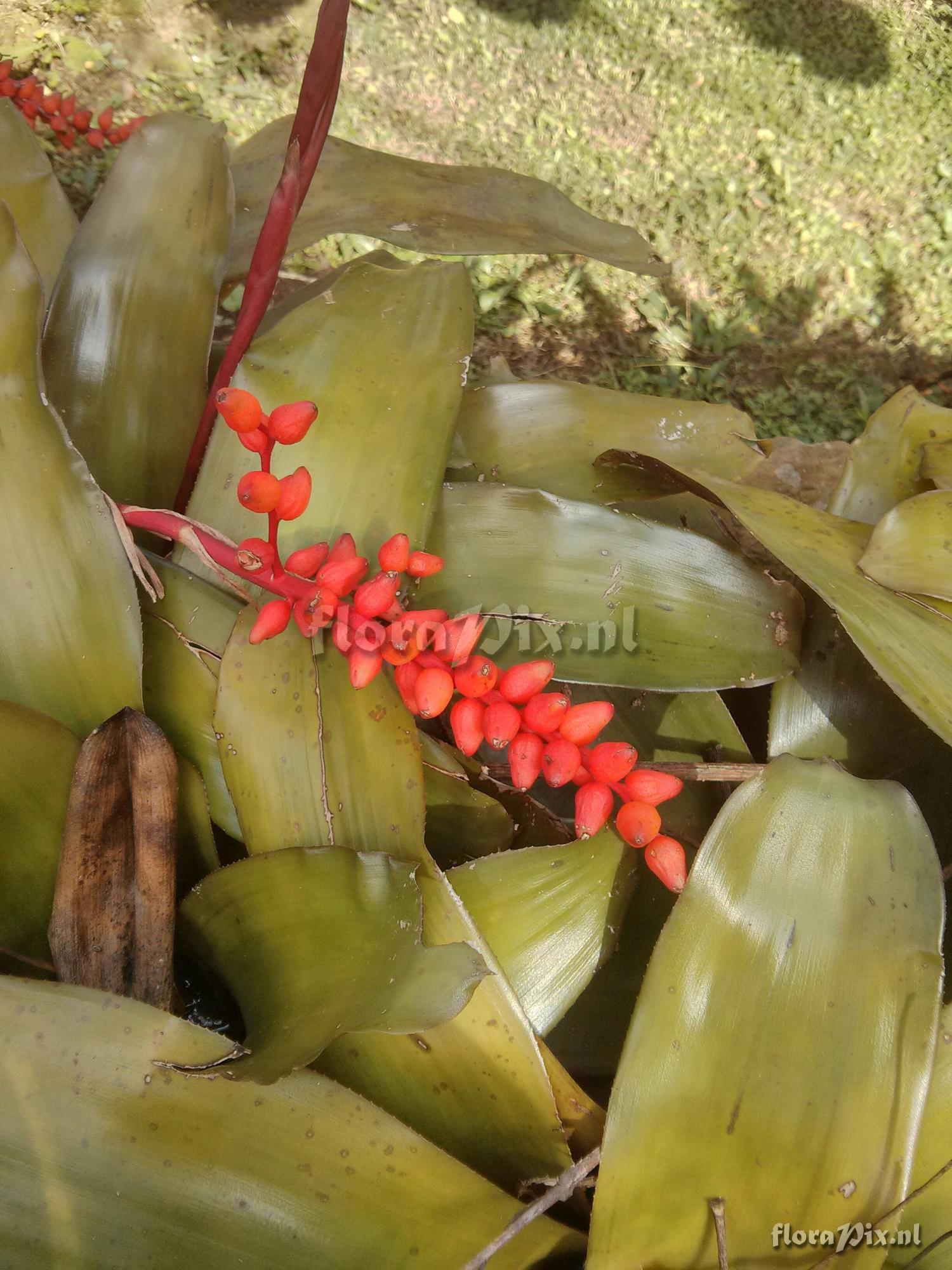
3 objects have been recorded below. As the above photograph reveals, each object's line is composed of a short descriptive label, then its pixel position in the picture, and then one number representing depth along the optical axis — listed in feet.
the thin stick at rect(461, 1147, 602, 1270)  1.15
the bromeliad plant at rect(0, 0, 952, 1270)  1.17
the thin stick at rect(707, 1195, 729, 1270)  1.17
